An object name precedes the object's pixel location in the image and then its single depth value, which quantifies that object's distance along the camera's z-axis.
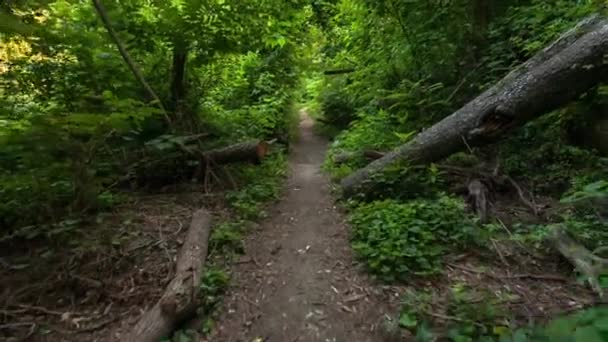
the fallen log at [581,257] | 2.99
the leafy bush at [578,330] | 1.36
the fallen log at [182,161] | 6.08
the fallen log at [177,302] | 3.00
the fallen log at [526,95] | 4.80
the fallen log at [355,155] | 7.14
